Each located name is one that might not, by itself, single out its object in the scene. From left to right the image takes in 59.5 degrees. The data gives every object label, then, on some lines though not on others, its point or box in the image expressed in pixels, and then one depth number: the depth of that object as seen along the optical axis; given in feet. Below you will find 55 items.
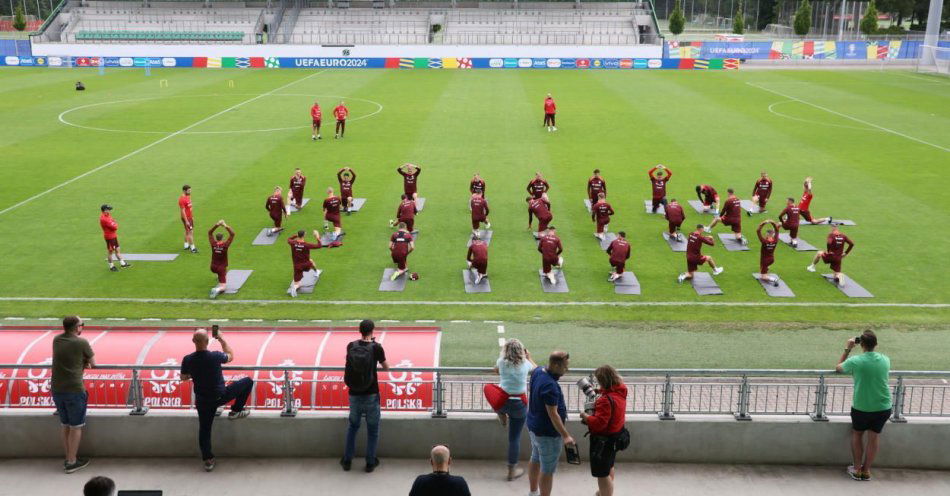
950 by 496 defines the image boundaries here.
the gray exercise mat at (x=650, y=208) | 83.20
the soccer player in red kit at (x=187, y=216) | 69.41
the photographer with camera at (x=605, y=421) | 28.30
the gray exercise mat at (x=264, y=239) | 73.15
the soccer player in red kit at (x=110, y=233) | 64.23
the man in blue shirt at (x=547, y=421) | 28.71
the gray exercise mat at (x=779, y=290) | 61.26
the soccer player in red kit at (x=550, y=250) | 62.23
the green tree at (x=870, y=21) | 297.74
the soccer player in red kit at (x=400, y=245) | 63.26
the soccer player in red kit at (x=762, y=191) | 81.51
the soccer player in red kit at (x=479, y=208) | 73.10
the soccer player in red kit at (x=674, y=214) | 72.18
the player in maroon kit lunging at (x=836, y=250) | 62.44
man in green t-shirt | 32.09
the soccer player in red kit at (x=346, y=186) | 80.43
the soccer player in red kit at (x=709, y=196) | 80.69
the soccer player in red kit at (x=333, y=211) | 72.95
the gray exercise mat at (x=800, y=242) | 72.18
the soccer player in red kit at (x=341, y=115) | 119.96
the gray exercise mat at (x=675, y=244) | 72.03
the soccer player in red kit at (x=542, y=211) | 72.69
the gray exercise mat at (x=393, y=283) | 62.49
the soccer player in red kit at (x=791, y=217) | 70.55
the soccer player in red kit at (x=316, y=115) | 117.70
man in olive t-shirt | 32.24
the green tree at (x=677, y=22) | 316.40
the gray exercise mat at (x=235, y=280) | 61.87
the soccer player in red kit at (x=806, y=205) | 77.00
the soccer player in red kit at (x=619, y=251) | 62.95
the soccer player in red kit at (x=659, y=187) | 81.10
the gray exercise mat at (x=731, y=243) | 72.33
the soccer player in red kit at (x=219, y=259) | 60.03
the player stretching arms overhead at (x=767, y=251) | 62.23
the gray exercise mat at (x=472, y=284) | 62.13
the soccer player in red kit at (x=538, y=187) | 76.89
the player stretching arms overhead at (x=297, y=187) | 81.30
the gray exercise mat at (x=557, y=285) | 62.18
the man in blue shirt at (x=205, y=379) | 32.53
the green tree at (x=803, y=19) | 306.76
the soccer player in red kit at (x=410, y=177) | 82.48
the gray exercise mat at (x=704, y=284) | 61.98
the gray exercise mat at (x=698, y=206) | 82.98
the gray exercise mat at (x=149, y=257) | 68.64
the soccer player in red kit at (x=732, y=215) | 72.18
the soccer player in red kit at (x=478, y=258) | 62.34
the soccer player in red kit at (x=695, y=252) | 62.39
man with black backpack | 32.12
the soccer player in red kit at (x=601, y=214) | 72.28
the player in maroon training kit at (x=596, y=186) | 77.61
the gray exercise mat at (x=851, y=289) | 61.26
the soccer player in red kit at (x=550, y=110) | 126.11
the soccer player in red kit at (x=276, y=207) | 73.31
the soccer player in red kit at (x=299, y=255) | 60.70
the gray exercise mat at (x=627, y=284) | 62.08
